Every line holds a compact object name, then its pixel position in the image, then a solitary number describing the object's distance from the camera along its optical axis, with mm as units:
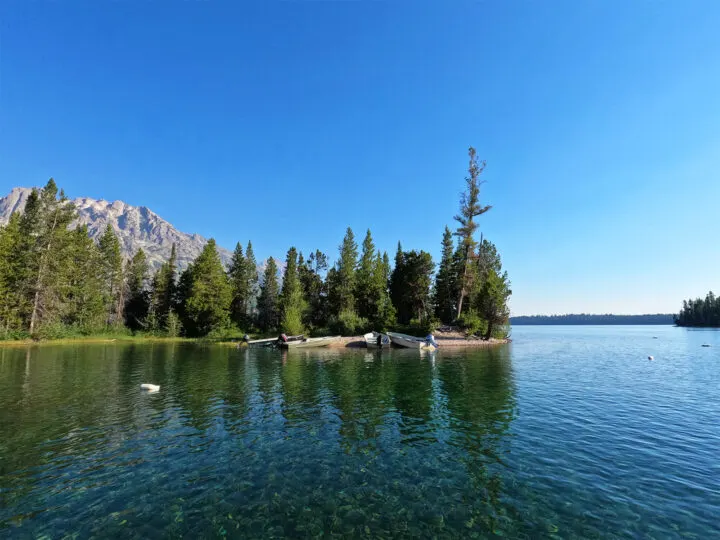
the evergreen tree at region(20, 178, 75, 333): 64312
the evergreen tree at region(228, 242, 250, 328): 100756
